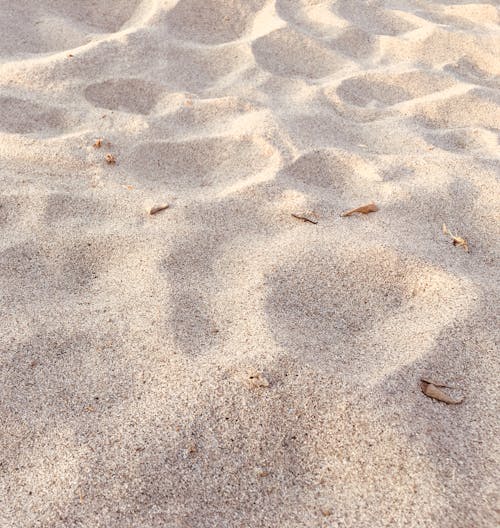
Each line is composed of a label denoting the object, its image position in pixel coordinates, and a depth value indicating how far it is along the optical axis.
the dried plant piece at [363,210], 1.41
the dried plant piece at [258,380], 0.97
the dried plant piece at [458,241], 1.33
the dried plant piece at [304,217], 1.37
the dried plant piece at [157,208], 1.38
